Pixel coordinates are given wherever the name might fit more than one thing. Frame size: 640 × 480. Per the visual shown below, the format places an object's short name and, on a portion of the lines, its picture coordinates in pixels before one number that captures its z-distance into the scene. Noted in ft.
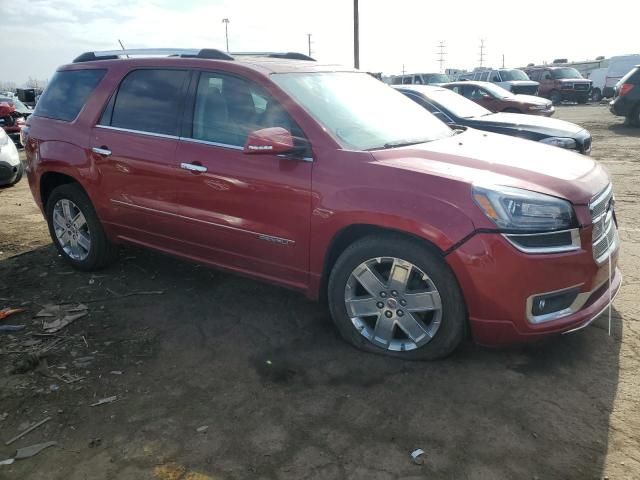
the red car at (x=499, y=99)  41.50
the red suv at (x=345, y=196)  9.61
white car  27.32
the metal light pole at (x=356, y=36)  75.82
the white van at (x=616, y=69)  85.66
